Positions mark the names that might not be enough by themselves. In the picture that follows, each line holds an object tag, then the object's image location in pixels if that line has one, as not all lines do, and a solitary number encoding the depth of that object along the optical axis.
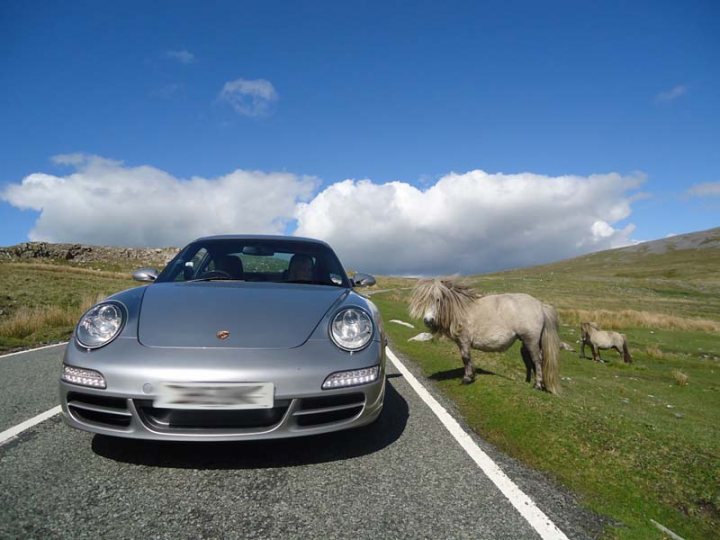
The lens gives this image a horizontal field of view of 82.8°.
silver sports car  2.50
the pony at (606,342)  14.12
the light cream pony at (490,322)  5.62
